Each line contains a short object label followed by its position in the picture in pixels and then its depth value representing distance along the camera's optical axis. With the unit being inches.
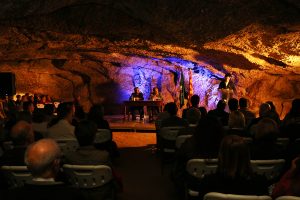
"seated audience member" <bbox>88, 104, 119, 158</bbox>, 203.9
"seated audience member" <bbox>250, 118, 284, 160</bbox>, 118.6
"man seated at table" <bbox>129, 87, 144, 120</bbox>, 449.4
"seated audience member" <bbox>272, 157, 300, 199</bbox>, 88.4
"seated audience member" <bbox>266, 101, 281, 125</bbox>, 199.5
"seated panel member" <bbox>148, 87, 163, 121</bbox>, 440.7
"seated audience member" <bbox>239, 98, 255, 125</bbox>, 224.2
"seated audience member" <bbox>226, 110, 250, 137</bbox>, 160.9
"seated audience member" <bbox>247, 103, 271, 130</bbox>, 201.6
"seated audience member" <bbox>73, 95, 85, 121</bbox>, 232.8
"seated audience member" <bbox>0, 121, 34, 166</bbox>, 113.2
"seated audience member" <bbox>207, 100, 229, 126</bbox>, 220.2
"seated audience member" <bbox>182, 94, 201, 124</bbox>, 200.6
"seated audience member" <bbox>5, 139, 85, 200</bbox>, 67.4
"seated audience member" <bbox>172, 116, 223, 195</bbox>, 122.1
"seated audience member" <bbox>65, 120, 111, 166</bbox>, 113.4
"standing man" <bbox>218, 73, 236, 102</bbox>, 440.1
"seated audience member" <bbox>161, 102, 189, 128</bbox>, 198.5
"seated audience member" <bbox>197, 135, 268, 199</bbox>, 82.3
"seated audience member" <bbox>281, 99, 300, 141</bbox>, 145.5
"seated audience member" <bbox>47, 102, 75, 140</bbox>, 170.6
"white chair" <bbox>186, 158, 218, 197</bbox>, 116.6
